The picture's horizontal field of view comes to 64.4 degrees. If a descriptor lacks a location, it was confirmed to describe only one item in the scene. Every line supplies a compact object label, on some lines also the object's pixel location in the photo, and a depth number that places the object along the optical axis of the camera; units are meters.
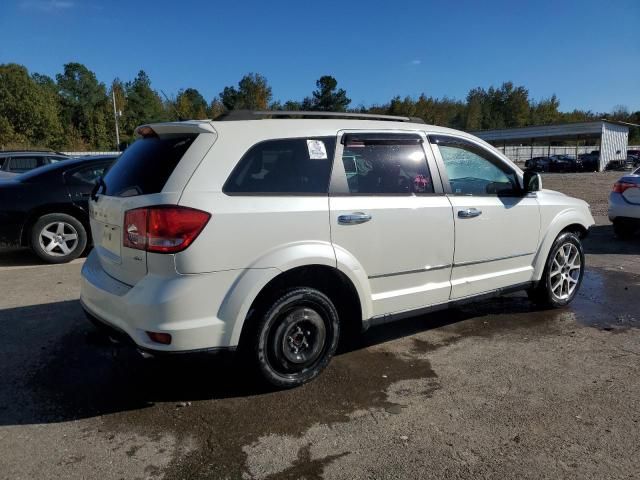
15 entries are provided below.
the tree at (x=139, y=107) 79.44
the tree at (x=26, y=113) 65.62
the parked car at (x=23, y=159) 13.31
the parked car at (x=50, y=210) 7.09
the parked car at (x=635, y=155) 47.61
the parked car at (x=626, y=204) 8.90
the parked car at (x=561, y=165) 44.61
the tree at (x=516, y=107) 88.75
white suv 3.02
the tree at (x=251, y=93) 57.84
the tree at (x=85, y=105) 76.19
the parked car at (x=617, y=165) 44.41
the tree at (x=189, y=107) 65.99
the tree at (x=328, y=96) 59.88
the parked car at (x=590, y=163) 44.66
